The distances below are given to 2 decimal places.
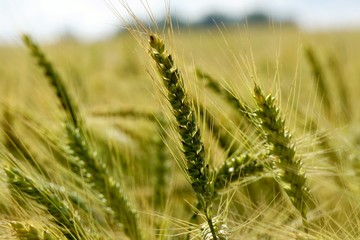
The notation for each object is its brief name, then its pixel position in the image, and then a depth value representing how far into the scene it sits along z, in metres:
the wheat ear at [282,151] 0.42
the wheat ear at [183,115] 0.40
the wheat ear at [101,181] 0.49
